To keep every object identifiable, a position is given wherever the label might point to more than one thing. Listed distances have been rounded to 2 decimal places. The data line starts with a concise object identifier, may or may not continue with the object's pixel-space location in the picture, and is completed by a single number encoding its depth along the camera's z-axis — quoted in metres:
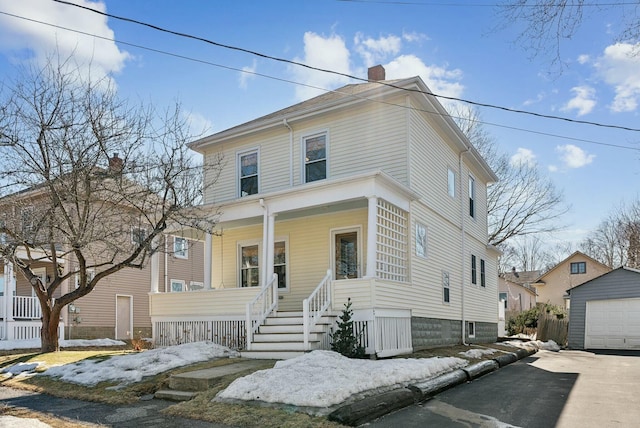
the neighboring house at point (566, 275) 44.56
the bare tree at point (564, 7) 6.31
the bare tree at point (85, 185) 11.73
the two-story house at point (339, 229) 11.49
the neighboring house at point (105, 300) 18.52
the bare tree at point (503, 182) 28.73
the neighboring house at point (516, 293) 48.09
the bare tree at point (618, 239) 35.12
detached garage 20.58
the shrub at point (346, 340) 10.34
